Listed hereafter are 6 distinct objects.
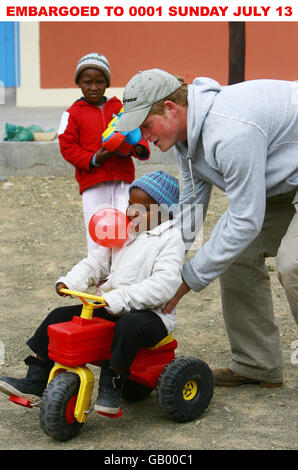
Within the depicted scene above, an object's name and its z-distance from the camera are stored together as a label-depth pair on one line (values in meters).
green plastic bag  17.02
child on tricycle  6.29
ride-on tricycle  6.13
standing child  9.87
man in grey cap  6.04
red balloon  6.68
